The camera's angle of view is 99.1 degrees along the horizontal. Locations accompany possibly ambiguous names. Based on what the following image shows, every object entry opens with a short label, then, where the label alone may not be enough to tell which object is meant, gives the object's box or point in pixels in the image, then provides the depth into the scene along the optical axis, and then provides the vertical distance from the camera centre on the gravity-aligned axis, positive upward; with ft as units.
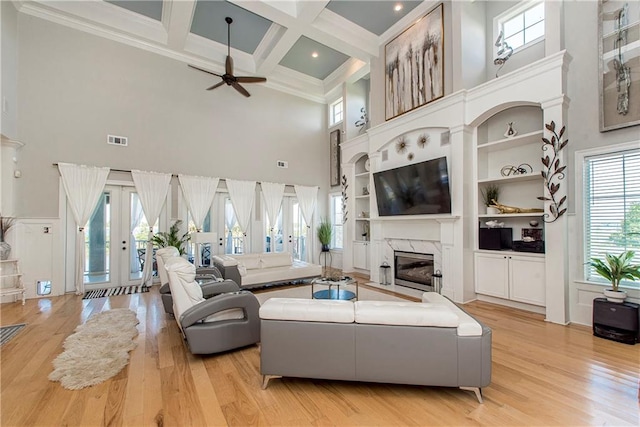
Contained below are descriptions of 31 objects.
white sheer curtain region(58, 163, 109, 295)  18.63 +1.58
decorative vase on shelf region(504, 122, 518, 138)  15.78 +4.85
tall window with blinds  11.84 +0.49
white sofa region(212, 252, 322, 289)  18.47 -3.94
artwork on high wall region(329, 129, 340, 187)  29.53 +6.46
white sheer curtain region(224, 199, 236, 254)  24.99 -0.42
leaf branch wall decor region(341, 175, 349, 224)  26.91 +1.90
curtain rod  18.49 +3.42
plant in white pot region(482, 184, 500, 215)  16.52 +1.20
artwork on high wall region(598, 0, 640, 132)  11.67 +6.72
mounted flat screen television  17.11 +1.83
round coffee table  14.32 -4.21
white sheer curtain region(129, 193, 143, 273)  20.95 -0.76
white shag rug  8.53 -5.03
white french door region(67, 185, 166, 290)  19.78 -1.77
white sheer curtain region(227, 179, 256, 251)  24.78 +1.64
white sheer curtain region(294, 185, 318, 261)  28.63 +1.57
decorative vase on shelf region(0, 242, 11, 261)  16.17 -2.02
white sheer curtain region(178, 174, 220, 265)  22.54 +1.80
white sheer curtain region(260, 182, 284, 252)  26.53 +1.64
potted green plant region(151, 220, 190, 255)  20.91 -1.75
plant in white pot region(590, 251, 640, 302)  11.23 -2.34
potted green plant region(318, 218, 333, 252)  29.17 -2.06
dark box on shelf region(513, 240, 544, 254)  14.15 -1.65
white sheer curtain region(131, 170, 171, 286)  20.81 +1.48
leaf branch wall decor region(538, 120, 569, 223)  13.16 +2.14
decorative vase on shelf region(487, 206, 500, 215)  16.22 +0.32
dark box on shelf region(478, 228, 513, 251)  15.97 -1.35
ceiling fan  18.47 +9.55
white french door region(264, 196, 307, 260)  27.78 -1.48
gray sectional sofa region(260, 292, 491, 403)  7.05 -3.41
